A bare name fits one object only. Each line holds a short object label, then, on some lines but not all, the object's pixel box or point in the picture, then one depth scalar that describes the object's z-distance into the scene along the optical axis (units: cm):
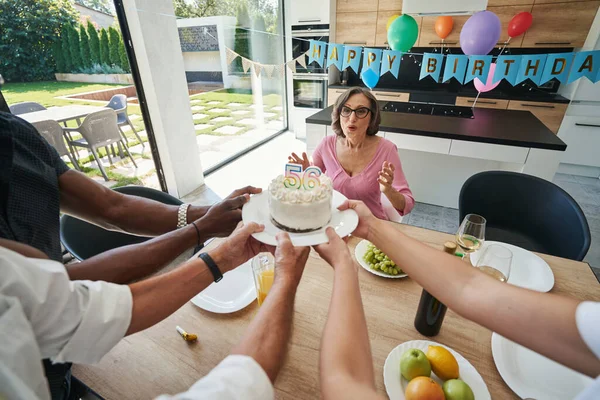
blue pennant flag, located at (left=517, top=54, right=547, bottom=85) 228
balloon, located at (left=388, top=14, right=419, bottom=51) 280
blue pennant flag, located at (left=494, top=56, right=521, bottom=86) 238
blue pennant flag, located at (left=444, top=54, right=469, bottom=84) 248
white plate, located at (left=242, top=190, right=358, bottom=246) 96
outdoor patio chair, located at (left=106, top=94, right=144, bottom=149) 309
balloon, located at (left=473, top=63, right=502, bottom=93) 297
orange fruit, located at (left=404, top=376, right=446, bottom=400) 66
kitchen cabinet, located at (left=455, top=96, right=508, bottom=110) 412
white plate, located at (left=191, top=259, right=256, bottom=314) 101
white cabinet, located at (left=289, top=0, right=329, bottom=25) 479
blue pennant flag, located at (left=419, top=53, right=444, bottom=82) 247
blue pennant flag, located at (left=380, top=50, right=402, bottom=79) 256
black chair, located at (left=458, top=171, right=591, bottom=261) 157
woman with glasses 191
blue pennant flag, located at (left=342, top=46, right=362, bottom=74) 261
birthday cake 110
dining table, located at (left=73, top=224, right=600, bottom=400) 78
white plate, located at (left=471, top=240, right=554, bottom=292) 109
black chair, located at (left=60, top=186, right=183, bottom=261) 138
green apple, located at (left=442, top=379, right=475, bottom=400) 68
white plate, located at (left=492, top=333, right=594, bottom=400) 74
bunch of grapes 113
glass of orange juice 100
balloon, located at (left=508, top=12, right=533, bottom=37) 373
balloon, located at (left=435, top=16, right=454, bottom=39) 409
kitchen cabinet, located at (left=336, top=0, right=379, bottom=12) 453
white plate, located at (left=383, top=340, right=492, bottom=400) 73
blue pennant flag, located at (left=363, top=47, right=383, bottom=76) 261
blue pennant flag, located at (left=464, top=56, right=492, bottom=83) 243
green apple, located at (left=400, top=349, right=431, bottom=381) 75
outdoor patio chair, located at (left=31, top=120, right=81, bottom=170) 250
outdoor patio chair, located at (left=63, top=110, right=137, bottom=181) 293
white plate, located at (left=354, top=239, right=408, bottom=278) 112
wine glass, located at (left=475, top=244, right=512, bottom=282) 92
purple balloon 262
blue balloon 319
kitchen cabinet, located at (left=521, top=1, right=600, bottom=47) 366
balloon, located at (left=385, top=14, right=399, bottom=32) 438
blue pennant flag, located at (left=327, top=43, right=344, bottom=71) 268
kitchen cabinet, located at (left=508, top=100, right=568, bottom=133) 390
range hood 372
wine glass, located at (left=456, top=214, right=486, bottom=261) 110
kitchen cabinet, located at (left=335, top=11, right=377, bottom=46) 463
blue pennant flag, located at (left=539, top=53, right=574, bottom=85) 221
